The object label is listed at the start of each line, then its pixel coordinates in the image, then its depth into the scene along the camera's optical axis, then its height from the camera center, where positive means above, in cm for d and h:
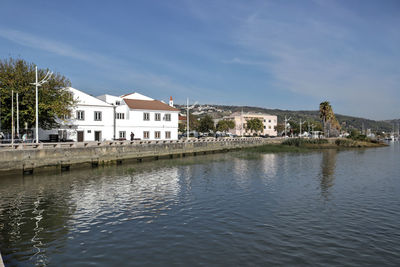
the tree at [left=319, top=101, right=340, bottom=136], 9969 +826
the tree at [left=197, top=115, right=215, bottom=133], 10381 +447
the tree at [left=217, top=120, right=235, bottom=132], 12695 +499
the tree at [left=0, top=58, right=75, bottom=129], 4159 +636
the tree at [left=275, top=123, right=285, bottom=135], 16176 +435
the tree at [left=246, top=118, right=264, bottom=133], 12838 +490
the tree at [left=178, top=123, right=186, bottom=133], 12467 +385
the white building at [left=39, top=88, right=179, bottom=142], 5150 +346
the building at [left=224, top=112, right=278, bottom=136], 14584 +759
